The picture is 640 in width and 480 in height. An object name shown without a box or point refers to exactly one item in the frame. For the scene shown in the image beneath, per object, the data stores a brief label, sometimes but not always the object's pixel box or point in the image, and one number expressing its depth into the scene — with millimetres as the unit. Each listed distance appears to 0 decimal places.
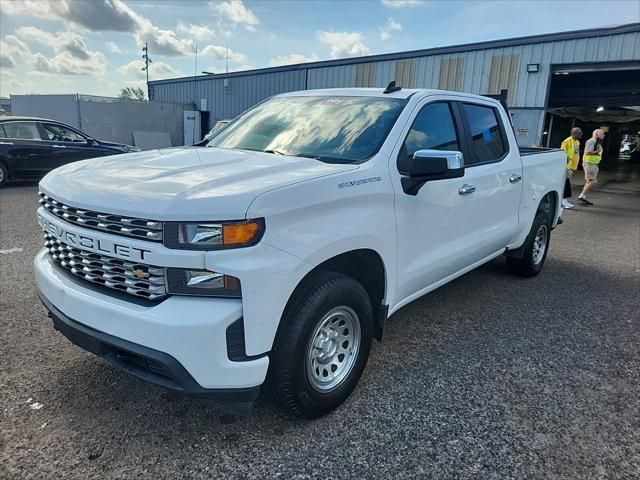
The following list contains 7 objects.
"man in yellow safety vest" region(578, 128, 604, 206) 12711
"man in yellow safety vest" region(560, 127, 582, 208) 12323
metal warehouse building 14727
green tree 89038
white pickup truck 2234
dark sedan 11180
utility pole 54575
